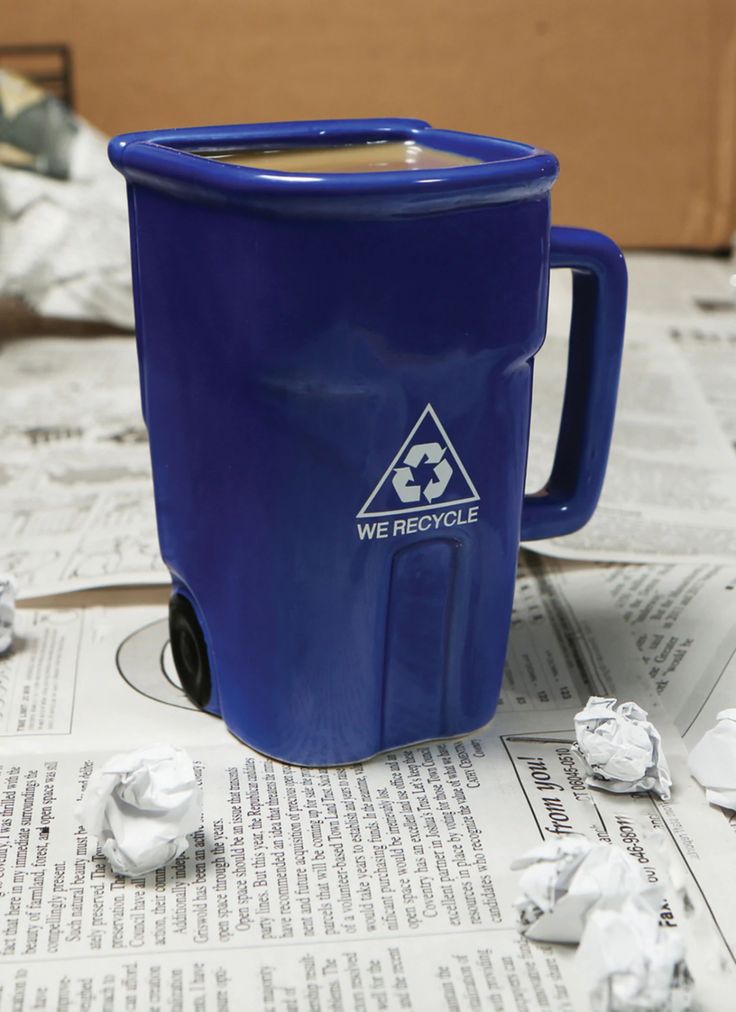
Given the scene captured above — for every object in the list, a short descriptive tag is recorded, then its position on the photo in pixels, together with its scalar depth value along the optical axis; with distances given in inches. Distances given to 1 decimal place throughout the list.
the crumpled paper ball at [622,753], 21.5
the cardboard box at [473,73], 59.3
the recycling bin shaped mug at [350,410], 18.7
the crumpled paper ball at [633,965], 16.6
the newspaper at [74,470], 31.0
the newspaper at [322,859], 17.4
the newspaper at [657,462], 32.4
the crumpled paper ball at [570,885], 17.9
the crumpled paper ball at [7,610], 26.5
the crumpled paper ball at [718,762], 21.4
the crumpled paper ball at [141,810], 19.3
